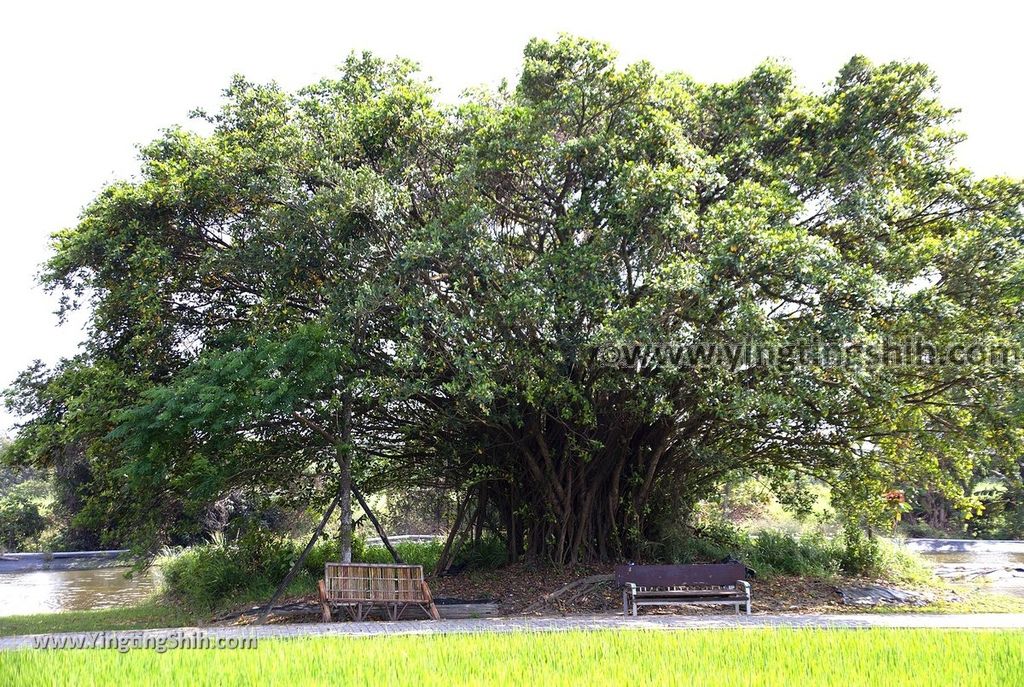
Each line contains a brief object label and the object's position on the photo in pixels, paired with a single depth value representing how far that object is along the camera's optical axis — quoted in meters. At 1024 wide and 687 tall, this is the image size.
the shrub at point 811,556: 14.59
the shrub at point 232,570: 14.11
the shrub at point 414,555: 16.61
